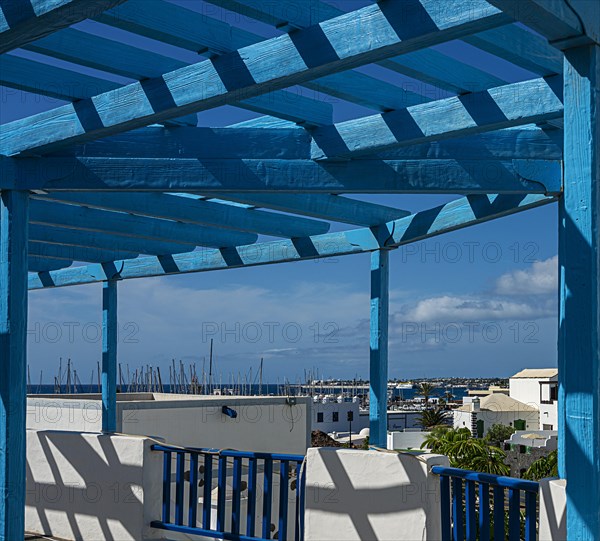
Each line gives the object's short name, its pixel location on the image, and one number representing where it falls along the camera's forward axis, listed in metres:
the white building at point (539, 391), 56.53
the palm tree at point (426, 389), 63.72
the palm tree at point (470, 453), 26.97
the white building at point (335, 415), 60.31
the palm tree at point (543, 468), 24.02
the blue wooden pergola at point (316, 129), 3.37
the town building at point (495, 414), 54.06
